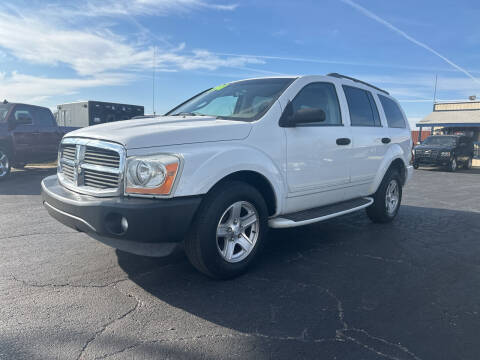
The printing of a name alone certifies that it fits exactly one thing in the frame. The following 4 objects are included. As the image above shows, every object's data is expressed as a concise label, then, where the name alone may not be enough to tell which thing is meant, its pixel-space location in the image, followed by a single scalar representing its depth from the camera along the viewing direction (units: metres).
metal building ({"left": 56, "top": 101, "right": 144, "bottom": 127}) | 16.84
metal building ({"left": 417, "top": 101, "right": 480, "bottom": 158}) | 26.80
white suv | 2.81
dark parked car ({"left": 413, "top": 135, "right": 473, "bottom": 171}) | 16.19
